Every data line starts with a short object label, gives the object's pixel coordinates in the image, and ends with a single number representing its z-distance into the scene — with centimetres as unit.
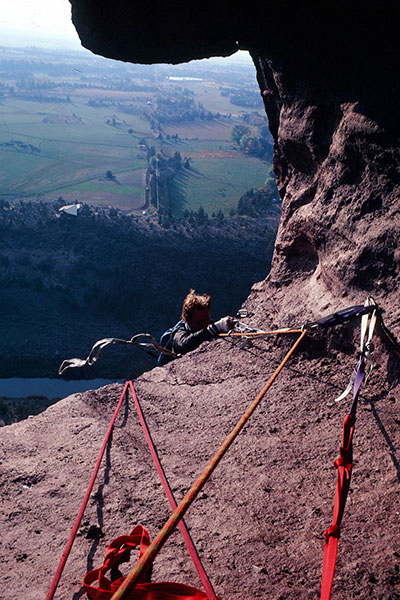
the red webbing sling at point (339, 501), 212
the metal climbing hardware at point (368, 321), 349
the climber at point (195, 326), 570
